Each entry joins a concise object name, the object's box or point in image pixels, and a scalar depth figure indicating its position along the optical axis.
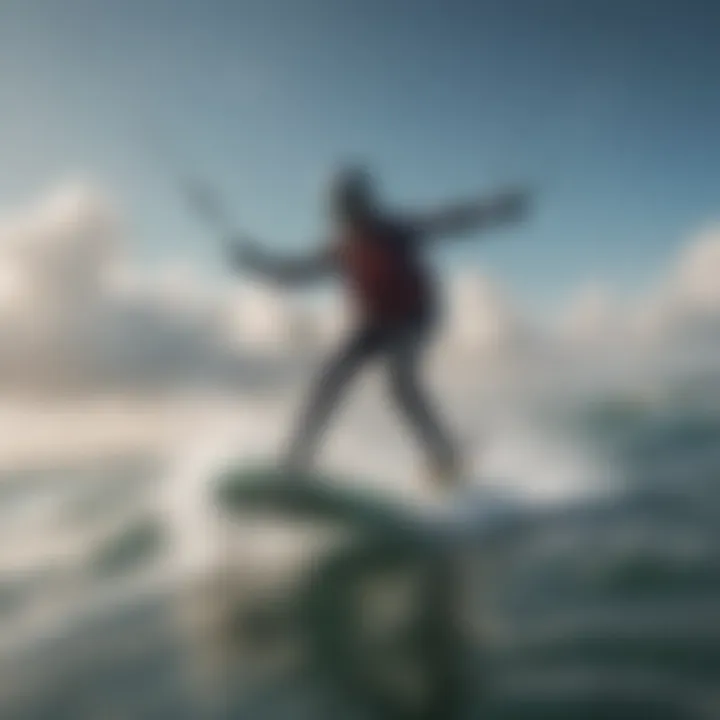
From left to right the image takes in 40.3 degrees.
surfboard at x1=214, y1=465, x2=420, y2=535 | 6.01
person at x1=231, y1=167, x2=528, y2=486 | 6.86
